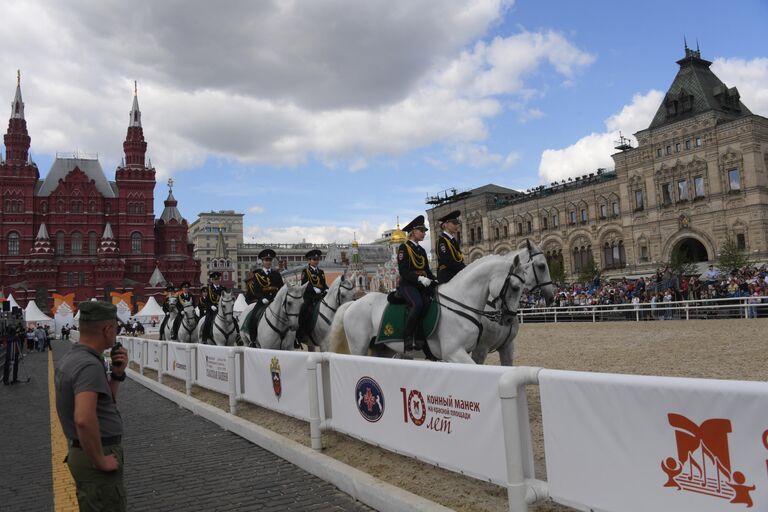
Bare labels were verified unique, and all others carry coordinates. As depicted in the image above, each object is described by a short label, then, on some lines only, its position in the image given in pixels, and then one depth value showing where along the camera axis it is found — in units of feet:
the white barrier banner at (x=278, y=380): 24.66
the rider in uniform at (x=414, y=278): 25.04
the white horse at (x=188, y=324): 60.54
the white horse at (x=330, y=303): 37.76
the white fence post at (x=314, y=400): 22.25
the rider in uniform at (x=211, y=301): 52.90
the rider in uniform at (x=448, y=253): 27.66
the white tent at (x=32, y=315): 159.22
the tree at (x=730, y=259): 122.93
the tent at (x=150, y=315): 171.42
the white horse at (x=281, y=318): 38.50
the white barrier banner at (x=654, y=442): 9.26
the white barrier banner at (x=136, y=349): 63.78
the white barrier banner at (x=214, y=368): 33.82
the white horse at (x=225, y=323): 48.74
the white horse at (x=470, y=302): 24.08
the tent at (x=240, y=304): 129.70
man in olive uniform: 10.33
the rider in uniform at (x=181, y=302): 63.00
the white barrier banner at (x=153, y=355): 52.75
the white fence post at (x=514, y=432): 13.06
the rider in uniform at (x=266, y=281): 43.52
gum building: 148.36
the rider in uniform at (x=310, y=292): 39.60
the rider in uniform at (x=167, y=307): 71.20
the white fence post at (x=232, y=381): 31.42
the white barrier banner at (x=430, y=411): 14.23
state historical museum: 252.62
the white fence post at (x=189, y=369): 39.65
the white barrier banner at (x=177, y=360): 43.34
